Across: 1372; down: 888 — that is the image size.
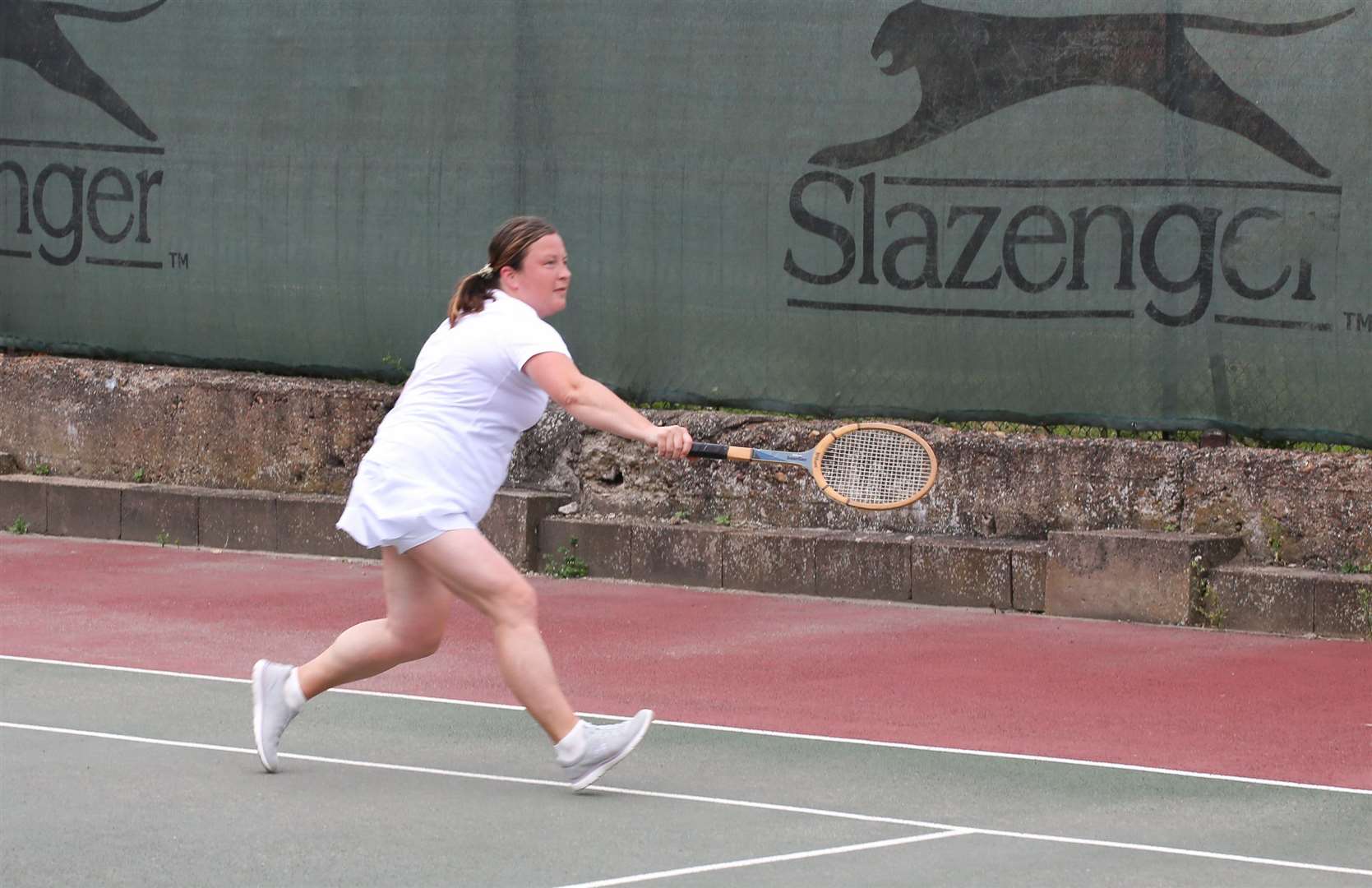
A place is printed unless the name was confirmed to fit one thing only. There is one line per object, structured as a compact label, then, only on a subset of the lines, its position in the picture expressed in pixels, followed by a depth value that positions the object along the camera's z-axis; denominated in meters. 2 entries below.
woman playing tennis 10.95
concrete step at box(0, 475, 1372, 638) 17.02
